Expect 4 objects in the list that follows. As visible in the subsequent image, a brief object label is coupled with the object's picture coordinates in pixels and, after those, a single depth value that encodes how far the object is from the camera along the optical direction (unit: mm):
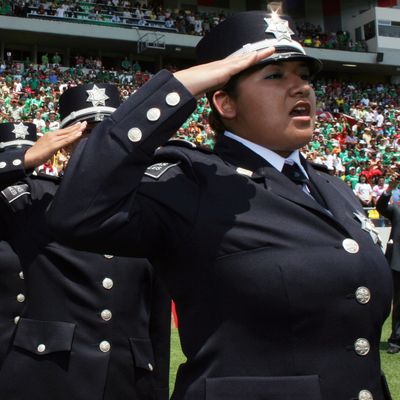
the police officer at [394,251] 7504
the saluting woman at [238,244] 1640
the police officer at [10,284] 3848
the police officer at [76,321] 2750
